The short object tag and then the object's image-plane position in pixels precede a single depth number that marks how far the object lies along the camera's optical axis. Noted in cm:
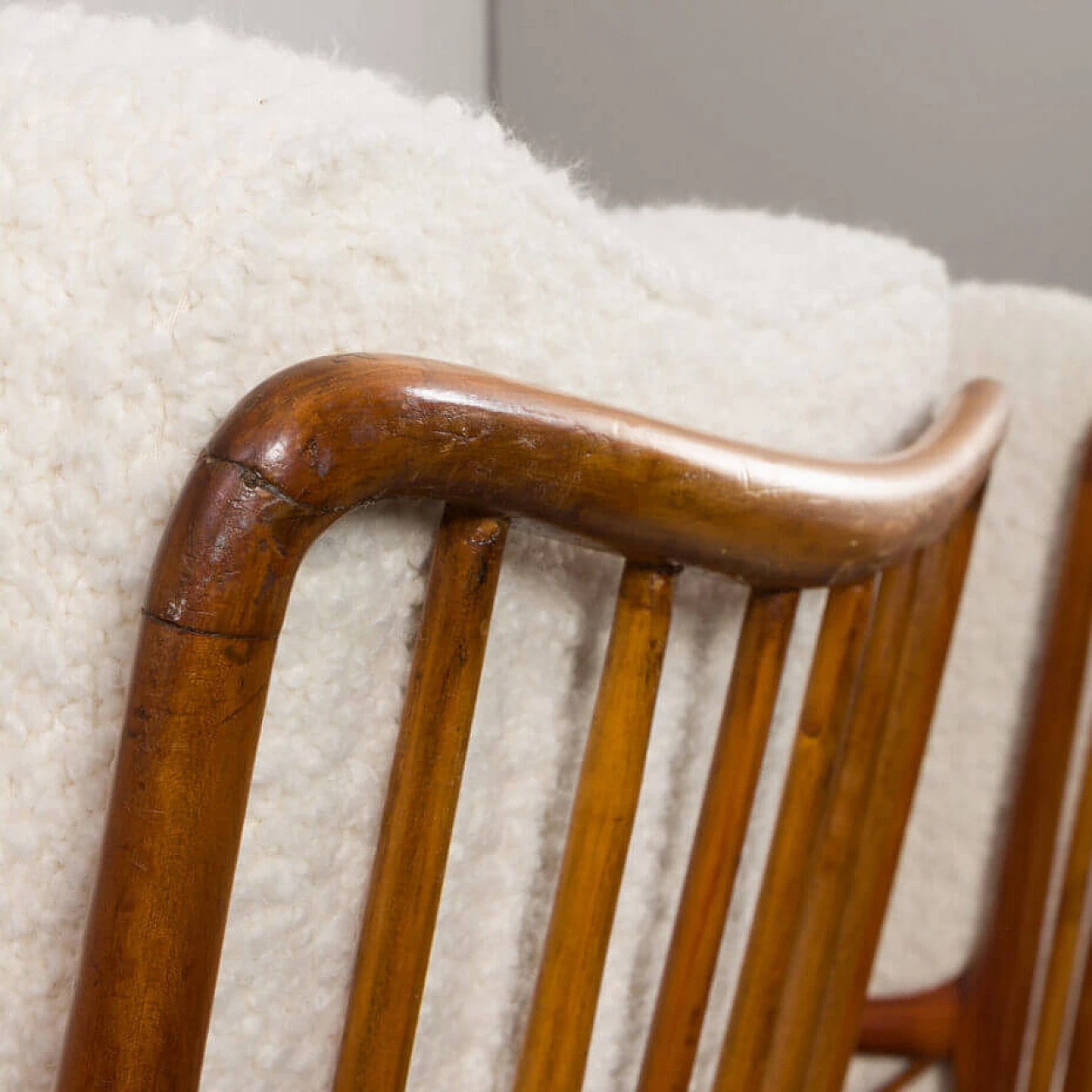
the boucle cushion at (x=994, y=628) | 68
